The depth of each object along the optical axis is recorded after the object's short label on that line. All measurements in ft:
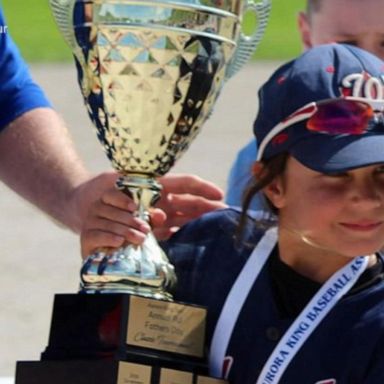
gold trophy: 15.88
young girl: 15.51
